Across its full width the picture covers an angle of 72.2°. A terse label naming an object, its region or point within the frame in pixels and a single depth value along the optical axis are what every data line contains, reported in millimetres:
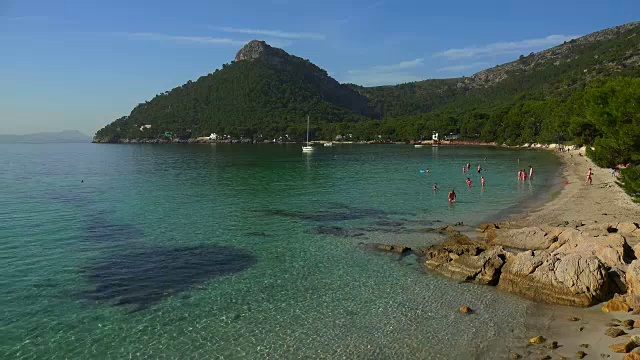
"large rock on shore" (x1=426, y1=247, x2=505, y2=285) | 22188
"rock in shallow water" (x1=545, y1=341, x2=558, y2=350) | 15414
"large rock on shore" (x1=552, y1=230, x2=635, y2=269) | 21406
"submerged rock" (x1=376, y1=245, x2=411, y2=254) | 27969
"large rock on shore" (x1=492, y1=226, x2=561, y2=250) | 26781
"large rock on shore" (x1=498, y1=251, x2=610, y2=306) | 18922
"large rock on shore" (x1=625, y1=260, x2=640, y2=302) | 17700
